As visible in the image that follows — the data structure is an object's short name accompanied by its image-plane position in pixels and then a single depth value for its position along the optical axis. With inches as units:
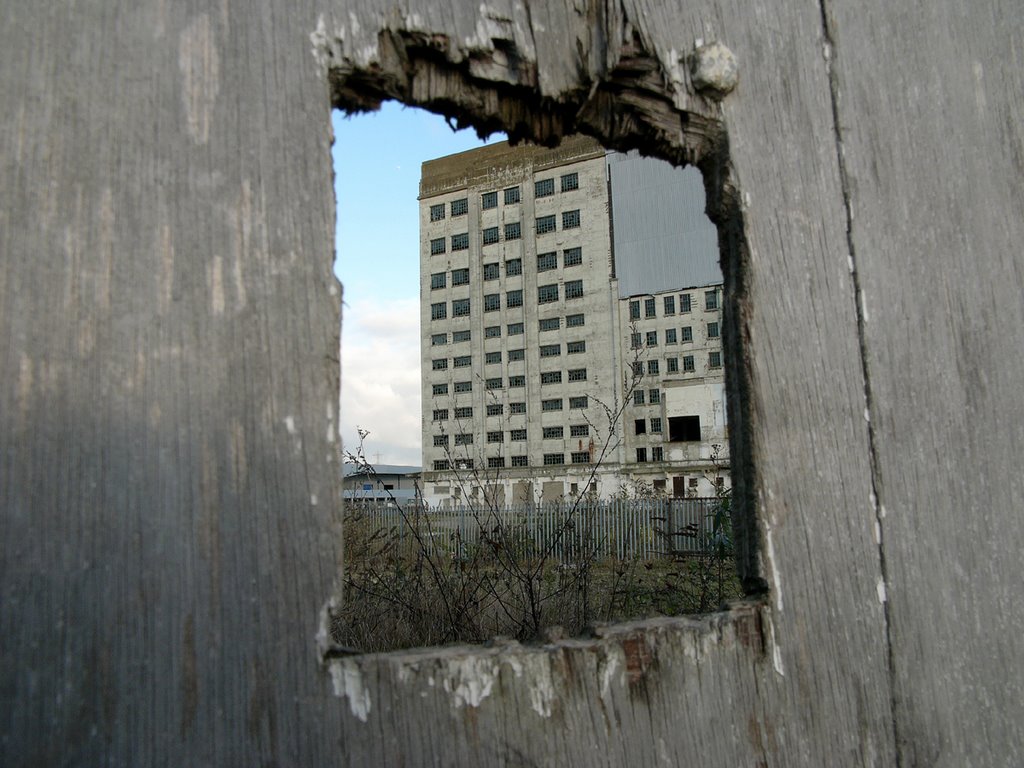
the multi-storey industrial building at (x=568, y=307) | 1547.7
